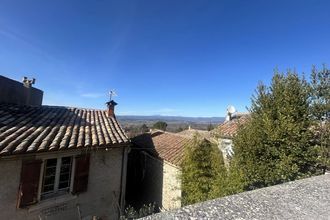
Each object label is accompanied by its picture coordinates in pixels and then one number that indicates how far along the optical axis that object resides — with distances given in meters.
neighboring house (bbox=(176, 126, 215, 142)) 11.50
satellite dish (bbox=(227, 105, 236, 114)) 15.25
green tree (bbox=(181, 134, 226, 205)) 10.23
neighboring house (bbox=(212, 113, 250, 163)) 10.78
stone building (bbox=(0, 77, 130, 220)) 8.06
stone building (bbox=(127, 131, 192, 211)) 12.21
